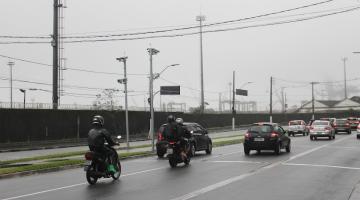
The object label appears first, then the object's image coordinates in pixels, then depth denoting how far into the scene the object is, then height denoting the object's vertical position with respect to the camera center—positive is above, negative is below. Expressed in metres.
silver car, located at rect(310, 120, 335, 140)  41.61 -0.90
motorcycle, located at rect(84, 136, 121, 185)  13.34 -1.19
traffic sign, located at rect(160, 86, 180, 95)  58.62 +3.30
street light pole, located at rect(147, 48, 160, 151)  31.13 +3.01
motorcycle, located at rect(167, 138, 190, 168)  18.41 -1.19
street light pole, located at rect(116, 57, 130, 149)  34.83 +2.64
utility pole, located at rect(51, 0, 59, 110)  44.53 +5.64
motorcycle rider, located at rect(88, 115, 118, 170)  13.45 -0.49
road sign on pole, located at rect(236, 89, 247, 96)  93.00 +4.67
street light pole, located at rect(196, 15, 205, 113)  83.06 +6.75
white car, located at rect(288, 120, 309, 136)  53.59 -1.02
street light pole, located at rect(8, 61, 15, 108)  97.62 +10.43
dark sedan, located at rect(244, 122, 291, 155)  24.61 -0.93
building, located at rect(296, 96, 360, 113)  166.40 +4.18
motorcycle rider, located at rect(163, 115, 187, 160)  18.45 -0.45
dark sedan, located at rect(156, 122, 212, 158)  24.53 -1.06
